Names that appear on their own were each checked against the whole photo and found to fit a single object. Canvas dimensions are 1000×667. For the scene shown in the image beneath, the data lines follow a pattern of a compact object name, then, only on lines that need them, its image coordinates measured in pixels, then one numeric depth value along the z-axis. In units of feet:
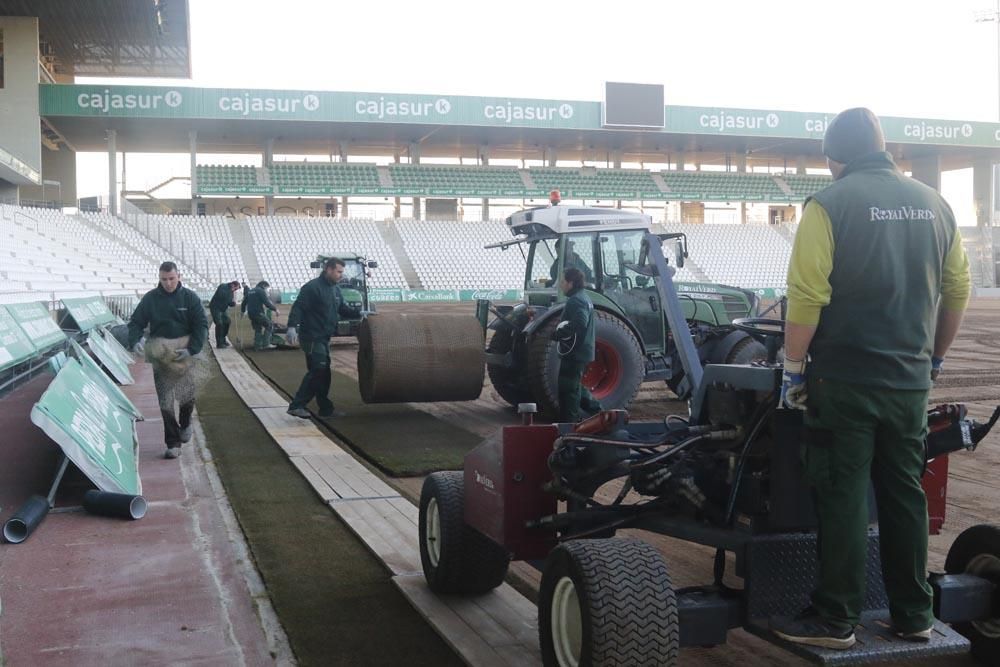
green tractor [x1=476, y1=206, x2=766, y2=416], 31.94
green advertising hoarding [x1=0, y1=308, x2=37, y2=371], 29.55
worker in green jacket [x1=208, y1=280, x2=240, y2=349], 65.46
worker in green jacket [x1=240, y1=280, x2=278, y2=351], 62.75
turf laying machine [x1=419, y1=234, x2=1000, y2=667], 10.07
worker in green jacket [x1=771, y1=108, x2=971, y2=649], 9.86
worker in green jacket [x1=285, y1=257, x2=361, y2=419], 33.32
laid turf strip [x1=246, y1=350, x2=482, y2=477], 25.59
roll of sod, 32.17
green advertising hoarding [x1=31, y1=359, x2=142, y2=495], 19.17
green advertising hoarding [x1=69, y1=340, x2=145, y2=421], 26.62
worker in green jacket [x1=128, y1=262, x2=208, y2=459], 27.14
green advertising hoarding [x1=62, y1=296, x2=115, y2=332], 45.28
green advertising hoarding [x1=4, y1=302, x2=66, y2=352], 33.71
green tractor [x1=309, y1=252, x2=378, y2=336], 63.52
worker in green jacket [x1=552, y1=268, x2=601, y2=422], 27.66
